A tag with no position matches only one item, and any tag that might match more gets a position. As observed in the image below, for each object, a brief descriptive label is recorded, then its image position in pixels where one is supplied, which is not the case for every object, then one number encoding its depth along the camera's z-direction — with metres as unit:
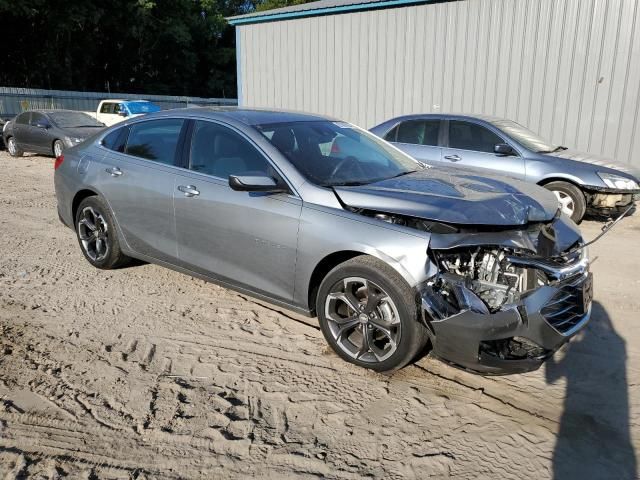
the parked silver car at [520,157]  7.54
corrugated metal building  10.52
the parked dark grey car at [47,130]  13.76
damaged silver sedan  3.09
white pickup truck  19.08
